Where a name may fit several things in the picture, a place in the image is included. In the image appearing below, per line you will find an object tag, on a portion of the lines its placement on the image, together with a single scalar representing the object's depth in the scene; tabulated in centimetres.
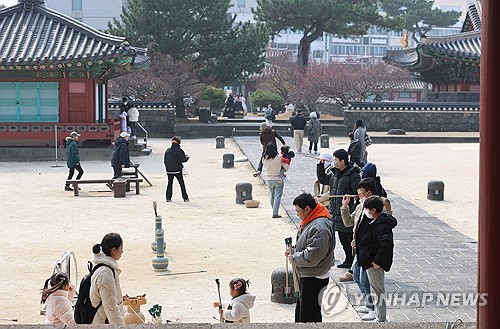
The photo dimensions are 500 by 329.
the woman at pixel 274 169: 1609
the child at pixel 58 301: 752
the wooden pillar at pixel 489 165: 491
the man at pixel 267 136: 2084
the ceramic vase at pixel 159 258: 1203
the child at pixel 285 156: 1636
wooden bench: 1994
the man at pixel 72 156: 2120
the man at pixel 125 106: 3353
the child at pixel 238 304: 805
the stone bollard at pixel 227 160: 2656
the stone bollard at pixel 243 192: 1877
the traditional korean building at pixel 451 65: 4159
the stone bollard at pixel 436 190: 1917
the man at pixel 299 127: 2869
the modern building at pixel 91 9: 8756
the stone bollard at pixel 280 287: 1018
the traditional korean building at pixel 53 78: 2972
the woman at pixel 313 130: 2877
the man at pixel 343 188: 1098
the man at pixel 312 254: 796
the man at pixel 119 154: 2047
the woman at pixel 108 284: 712
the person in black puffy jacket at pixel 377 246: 850
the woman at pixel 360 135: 2030
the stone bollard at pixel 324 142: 3384
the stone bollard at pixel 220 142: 3488
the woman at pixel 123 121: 3262
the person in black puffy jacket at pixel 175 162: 1861
